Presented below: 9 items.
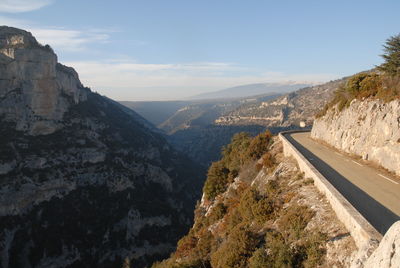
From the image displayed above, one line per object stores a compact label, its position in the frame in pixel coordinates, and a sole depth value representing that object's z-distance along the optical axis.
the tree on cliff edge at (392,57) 19.88
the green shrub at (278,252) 10.01
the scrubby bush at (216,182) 28.53
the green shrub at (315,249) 9.39
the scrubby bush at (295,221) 11.19
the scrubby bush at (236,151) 28.72
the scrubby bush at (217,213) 22.27
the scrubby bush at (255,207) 14.39
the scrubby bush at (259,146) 26.97
